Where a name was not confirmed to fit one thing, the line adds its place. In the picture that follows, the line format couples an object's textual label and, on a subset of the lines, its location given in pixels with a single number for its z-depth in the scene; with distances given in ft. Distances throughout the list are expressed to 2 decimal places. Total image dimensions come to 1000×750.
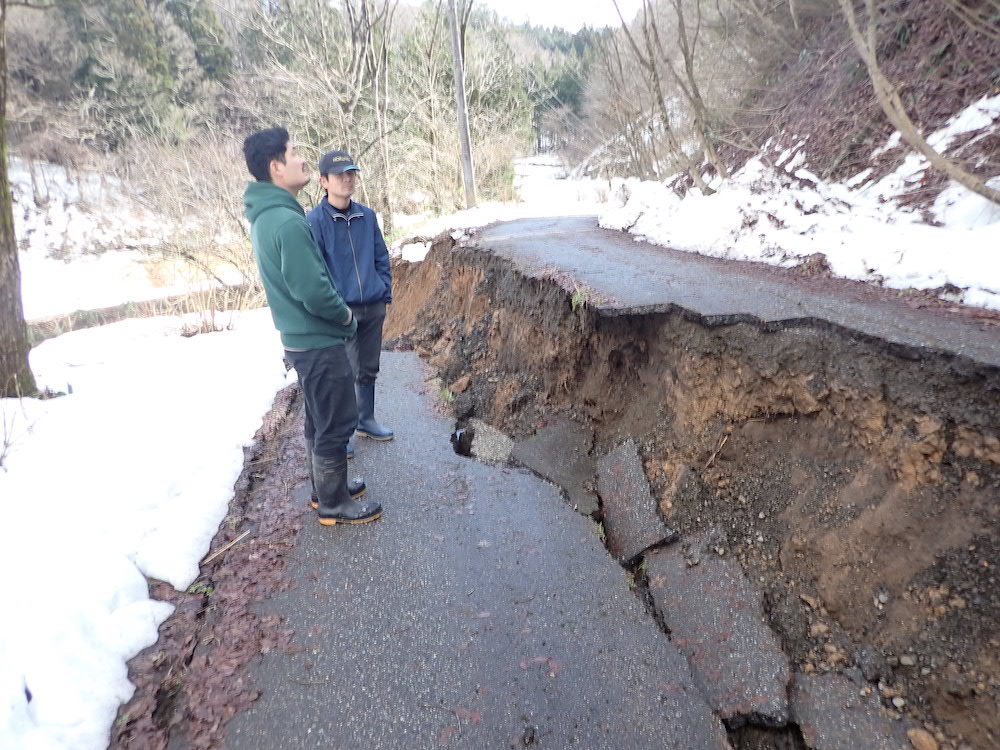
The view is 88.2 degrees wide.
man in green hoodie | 8.63
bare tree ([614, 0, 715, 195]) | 26.25
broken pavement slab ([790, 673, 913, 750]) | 6.78
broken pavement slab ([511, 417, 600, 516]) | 12.39
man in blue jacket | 12.05
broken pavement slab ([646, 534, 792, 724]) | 7.41
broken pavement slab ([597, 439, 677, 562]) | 10.63
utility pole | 45.34
